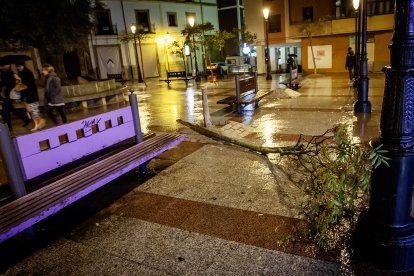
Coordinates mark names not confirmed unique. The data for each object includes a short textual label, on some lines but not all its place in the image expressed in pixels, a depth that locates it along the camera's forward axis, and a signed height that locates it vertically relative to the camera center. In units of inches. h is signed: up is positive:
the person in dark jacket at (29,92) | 374.9 -22.5
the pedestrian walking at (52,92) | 347.3 -23.4
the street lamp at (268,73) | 854.1 -60.2
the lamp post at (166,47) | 1444.0 +52.4
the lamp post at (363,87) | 340.4 -46.9
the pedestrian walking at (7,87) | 370.0 -13.4
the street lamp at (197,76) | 956.3 -55.1
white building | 1318.9 +112.7
